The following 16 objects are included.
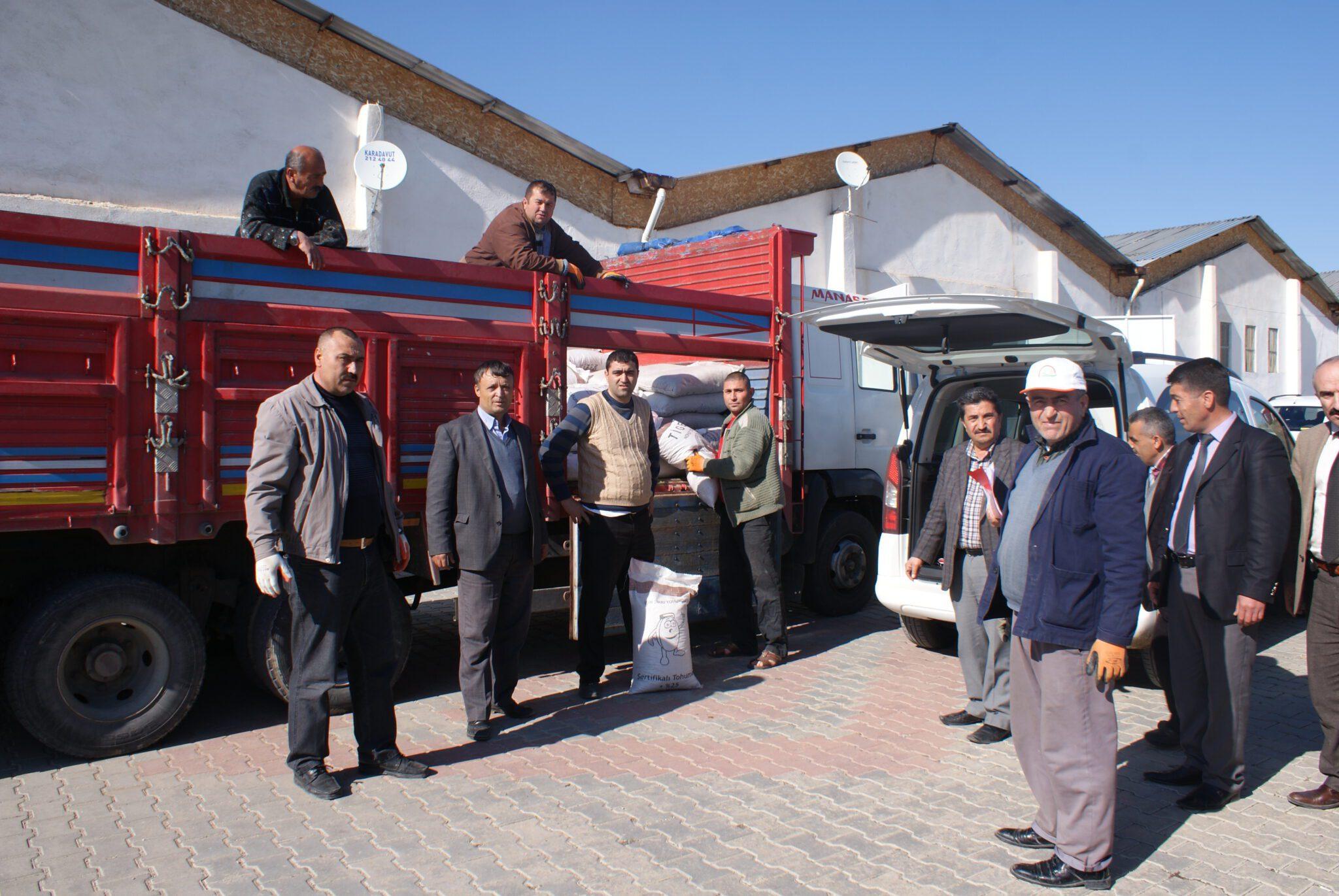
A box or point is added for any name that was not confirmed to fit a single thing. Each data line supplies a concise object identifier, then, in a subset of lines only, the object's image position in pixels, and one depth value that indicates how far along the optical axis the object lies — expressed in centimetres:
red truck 418
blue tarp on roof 791
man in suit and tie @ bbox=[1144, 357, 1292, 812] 409
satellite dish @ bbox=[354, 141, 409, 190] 980
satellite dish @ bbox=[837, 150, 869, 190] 1435
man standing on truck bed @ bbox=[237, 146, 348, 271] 491
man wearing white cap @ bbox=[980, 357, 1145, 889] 337
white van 543
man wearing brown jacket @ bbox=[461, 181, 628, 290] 566
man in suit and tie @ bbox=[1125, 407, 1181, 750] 500
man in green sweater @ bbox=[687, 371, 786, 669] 625
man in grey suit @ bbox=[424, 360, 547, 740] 487
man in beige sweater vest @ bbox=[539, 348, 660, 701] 557
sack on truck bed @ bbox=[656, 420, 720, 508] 650
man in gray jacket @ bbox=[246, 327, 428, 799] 405
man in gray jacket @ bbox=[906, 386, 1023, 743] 497
